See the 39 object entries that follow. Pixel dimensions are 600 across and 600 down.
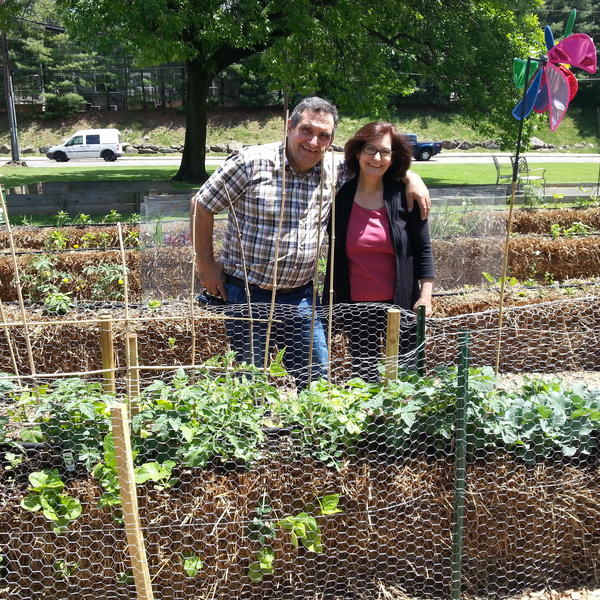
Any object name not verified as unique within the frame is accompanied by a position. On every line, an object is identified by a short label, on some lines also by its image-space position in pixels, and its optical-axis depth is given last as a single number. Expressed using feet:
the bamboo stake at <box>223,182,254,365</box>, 9.34
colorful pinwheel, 16.06
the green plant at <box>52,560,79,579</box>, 7.79
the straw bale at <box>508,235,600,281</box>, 22.70
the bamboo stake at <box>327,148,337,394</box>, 8.89
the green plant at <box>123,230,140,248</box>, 23.35
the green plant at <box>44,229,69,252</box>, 22.59
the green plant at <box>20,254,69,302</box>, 17.90
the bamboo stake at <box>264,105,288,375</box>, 8.96
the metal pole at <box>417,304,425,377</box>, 10.74
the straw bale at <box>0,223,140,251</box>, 23.79
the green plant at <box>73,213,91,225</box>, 26.23
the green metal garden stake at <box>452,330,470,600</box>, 8.14
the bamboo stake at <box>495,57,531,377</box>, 10.41
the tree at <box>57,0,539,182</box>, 39.55
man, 9.57
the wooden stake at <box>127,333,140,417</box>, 8.45
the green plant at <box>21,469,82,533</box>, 7.59
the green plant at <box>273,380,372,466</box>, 8.29
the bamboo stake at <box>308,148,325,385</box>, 8.86
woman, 10.38
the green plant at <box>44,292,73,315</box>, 15.34
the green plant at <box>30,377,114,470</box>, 7.91
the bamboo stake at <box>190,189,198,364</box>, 9.69
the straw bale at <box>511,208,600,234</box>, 29.68
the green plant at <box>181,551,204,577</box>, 7.82
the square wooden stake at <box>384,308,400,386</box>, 9.57
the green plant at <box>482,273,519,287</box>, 18.53
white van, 88.79
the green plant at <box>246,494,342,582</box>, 7.93
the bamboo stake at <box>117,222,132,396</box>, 8.71
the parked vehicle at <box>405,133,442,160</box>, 87.76
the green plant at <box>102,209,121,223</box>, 27.18
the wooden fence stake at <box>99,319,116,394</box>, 10.15
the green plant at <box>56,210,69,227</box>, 25.72
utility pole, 77.77
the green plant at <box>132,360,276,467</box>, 7.97
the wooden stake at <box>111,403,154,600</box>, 6.50
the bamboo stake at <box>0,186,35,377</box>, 9.23
